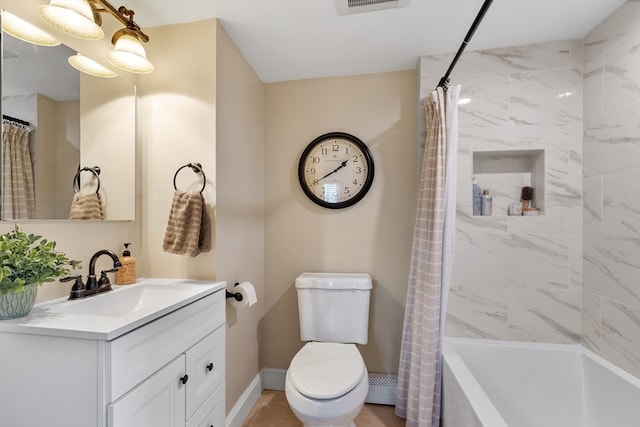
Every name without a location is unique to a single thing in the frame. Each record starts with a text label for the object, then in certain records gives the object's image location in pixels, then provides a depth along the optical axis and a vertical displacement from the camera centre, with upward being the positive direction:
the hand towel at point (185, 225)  1.36 -0.07
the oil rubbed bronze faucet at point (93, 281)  1.15 -0.31
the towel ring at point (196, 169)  1.44 +0.22
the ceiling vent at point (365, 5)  1.38 +1.03
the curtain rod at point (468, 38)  1.08 +0.78
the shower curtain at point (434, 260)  1.58 -0.28
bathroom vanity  0.81 -0.49
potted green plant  0.86 -0.19
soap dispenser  1.38 -0.29
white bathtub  1.36 -0.93
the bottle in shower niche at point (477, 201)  1.81 +0.07
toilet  1.31 -0.83
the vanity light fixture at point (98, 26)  1.08 +0.76
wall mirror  1.04 +0.34
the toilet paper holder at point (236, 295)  1.56 -0.47
